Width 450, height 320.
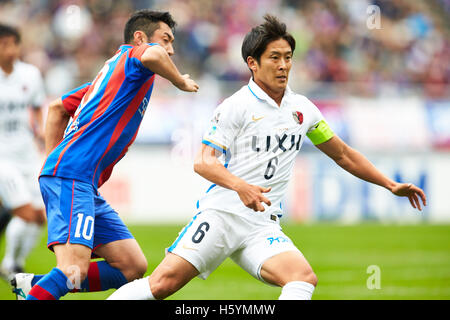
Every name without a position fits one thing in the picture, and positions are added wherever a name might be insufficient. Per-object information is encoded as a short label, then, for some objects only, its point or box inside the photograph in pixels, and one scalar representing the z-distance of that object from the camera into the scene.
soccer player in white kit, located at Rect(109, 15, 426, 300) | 10.05
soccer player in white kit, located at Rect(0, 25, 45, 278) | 17.98
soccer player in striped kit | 10.39
